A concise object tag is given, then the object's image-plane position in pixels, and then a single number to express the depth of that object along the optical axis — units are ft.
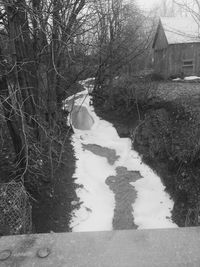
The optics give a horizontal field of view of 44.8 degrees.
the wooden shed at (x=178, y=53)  48.65
